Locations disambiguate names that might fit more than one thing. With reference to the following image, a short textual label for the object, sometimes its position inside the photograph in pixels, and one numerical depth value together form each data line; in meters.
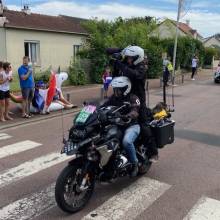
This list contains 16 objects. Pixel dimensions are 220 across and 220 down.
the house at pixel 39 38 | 14.46
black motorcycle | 3.16
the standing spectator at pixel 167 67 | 13.82
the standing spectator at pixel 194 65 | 17.31
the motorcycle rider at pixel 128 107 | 3.54
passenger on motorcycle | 3.61
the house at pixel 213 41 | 63.57
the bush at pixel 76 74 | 12.87
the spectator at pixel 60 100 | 8.36
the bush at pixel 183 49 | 21.01
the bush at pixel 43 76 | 11.46
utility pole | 14.18
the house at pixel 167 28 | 26.58
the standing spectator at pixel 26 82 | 7.29
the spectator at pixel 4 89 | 6.92
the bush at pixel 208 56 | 29.86
